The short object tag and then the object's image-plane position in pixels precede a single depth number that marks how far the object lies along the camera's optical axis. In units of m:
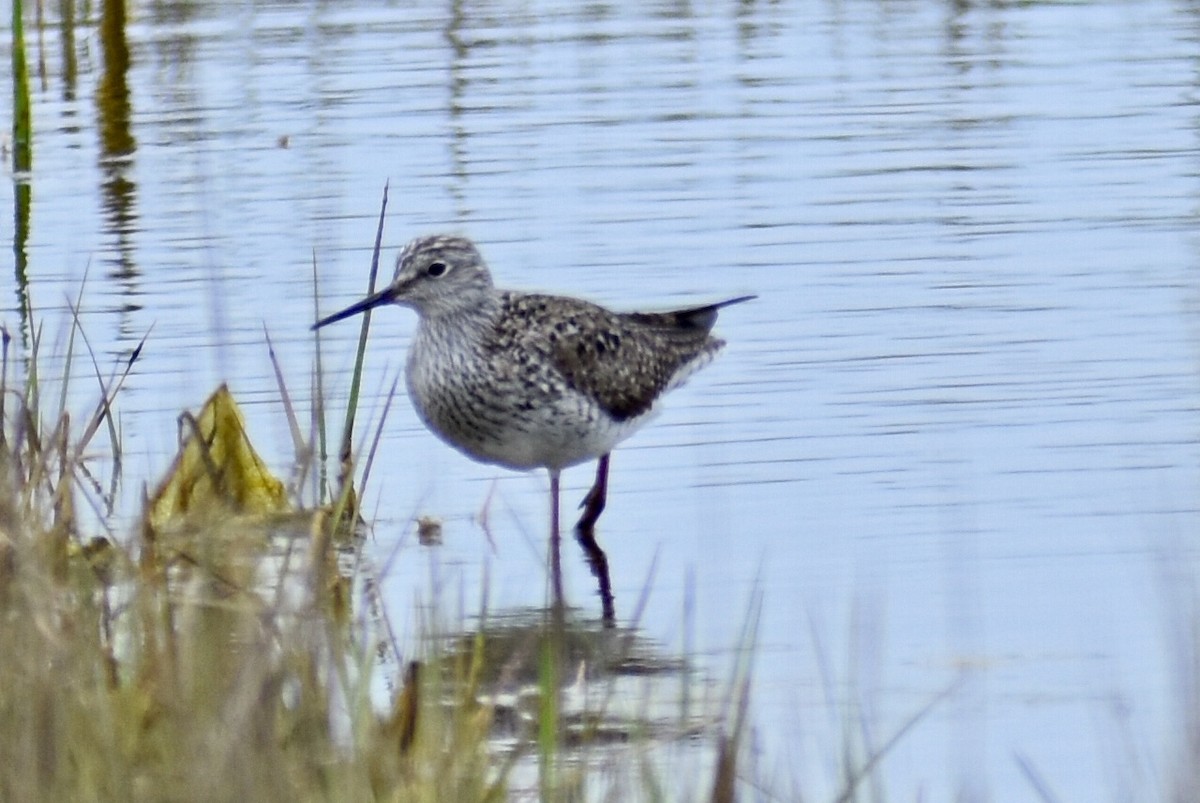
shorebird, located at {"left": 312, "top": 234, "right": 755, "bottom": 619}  15.62
